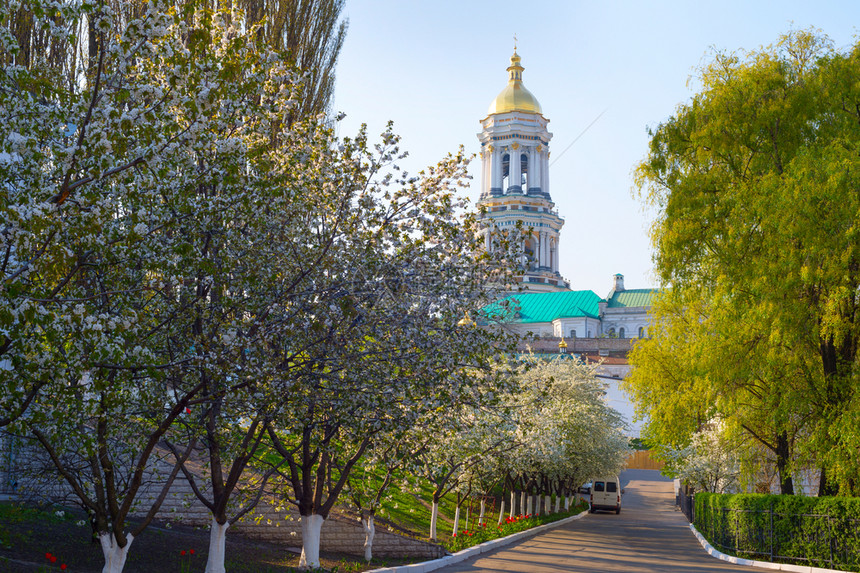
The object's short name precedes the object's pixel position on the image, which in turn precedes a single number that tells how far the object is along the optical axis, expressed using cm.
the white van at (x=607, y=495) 4834
